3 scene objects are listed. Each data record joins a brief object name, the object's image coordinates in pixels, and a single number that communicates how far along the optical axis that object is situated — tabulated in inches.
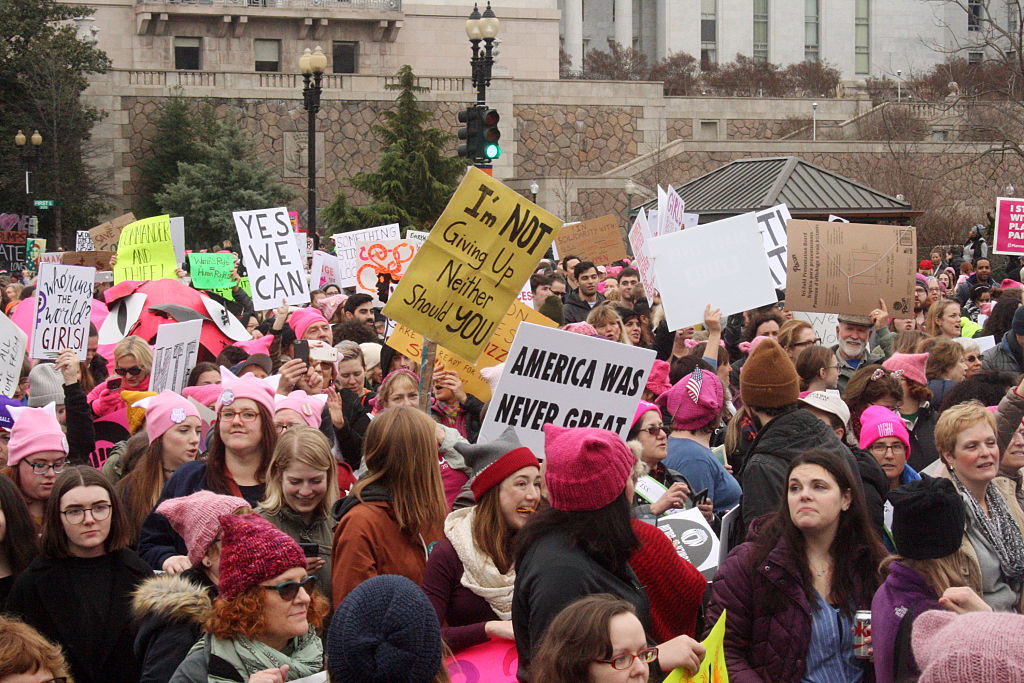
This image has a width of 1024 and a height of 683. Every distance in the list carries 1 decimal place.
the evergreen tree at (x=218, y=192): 1489.9
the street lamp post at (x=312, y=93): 802.2
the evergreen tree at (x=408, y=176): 1182.3
